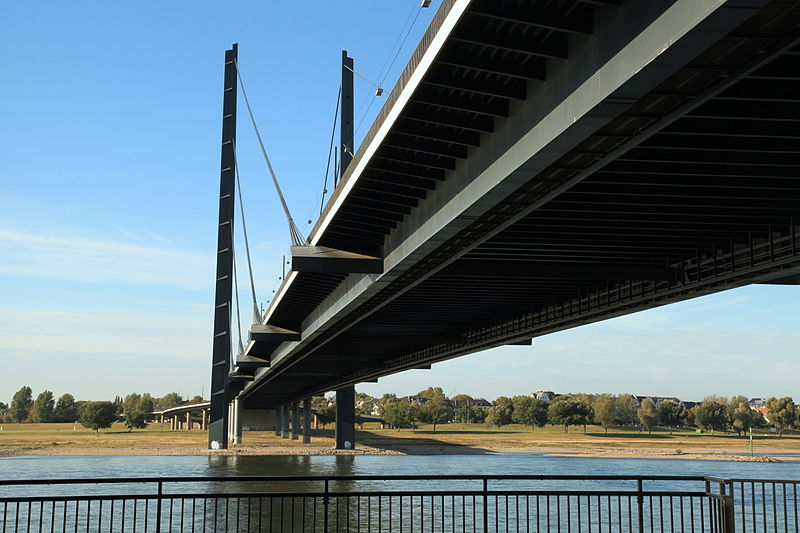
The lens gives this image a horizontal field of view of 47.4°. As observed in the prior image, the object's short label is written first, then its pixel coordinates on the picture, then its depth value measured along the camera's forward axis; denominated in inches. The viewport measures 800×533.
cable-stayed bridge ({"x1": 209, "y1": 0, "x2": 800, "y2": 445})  384.2
